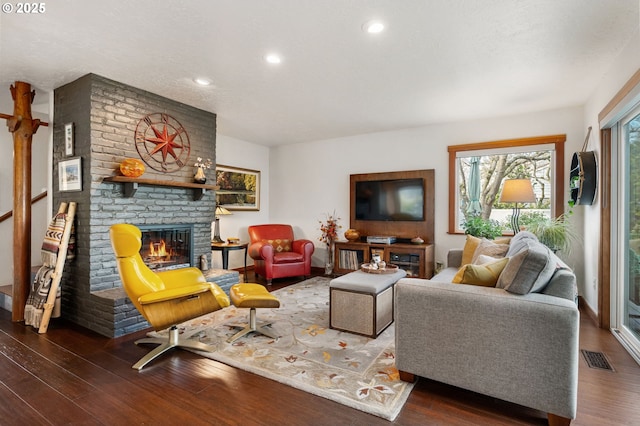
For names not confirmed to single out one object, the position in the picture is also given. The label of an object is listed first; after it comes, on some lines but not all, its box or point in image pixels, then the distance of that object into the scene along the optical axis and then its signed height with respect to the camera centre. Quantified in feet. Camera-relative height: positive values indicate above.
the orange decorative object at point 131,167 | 10.62 +1.48
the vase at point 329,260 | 18.20 -2.73
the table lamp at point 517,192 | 12.45 +0.84
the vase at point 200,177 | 12.99 +1.44
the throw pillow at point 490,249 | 10.29 -1.20
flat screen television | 16.72 +0.72
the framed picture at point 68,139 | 10.80 +2.45
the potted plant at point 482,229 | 13.82 -0.69
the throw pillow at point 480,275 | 6.70 -1.30
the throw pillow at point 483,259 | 9.10 -1.33
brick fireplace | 10.05 +0.57
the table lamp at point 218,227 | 16.29 -0.76
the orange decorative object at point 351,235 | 17.66 -1.23
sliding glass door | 8.72 -0.61
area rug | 6.50 -3.63
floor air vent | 7.73 -3.66
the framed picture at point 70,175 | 10.52 +1.25
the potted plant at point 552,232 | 12.07 -0.71
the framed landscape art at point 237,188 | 18.34 +1.48
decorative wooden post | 10.71 +0.67
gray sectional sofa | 5.40 -2.23
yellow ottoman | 8.99 -2.50
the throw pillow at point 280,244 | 18.19 -1.84
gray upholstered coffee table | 9.32 -2.74
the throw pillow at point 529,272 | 5.85 -1.08
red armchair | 16.08 -2.13
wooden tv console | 15.29 -2.20
